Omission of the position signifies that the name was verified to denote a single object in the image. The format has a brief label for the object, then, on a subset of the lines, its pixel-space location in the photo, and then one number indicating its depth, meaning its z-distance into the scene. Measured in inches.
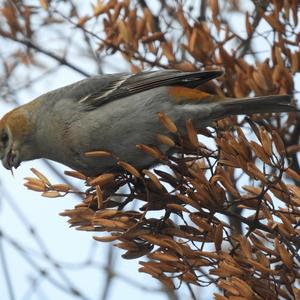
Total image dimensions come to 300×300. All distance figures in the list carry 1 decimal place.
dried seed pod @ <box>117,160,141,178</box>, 306.8
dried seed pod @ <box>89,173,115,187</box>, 318.0
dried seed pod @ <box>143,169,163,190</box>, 301.4
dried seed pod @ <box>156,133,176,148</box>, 318.7
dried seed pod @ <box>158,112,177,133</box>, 309.9
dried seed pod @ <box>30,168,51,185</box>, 320.2
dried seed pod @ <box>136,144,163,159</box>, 305.6
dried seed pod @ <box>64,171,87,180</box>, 342.6
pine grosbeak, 365.7
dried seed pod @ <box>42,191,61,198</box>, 317.7
